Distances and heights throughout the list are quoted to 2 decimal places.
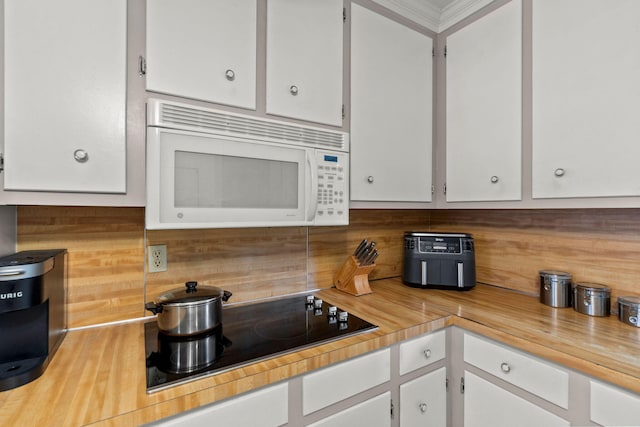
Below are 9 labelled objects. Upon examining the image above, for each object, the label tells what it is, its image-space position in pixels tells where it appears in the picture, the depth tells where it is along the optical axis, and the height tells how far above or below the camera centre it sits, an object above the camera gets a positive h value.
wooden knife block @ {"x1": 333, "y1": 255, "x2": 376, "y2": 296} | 1.56 -0.33
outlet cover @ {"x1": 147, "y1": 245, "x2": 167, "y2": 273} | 1.24 -0.18
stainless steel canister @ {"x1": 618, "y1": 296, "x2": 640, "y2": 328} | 1.15 -0.36
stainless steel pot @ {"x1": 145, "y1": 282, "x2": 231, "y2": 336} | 1.00 -0.33
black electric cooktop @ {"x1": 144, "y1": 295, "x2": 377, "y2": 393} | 0.85 -0.43
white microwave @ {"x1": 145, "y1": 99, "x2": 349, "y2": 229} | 0.95 +0.16
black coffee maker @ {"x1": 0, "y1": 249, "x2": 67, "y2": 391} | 0.76 -0.29
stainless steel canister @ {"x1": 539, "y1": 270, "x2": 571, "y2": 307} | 1.38 -0.33
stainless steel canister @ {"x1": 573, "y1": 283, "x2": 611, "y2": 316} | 1.27 -0.35
